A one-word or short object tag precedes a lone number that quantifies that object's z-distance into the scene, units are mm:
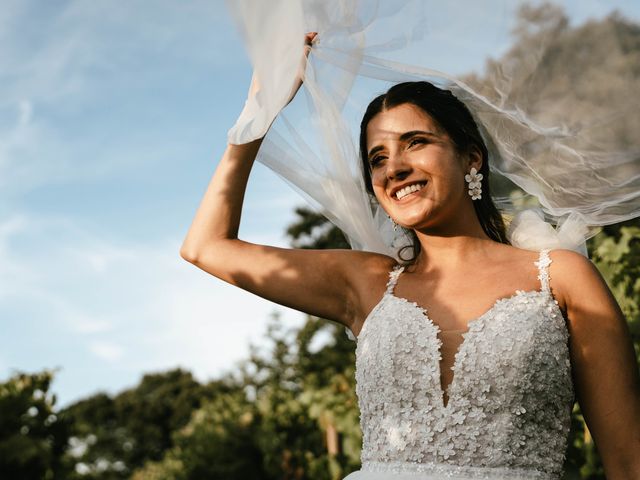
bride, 2383
